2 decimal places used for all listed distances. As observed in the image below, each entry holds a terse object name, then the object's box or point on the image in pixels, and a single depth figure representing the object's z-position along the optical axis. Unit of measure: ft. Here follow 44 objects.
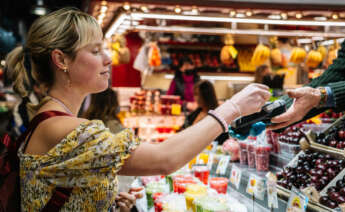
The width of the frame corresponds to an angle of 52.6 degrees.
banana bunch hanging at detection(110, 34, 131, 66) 18.78
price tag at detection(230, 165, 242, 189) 7.61
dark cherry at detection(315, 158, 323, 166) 6.67
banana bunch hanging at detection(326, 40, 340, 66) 15.21
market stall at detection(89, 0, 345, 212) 6.45
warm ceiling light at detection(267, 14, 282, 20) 11.30
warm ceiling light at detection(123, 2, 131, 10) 10.96
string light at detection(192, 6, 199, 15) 11.05
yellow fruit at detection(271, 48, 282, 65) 17.56
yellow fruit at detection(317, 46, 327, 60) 16.97
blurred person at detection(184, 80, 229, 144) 15.21
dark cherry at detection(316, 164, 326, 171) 6.41
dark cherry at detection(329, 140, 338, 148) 6.83
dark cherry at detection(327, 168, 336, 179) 6.17
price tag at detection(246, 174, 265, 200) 6.61
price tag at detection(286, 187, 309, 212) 5.09
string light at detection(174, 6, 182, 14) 11.07
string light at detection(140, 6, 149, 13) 11.51
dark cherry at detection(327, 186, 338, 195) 5.71
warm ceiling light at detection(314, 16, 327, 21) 11.03
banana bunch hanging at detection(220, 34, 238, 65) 15.92
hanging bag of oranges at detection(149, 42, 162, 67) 19.83
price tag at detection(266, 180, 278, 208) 5.96
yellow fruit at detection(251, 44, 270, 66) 16.43
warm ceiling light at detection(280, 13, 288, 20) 11.28
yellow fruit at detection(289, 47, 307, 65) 17.28
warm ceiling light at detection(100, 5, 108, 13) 12.61
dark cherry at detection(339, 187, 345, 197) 5.48
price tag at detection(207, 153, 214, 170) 9.32
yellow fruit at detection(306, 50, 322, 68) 16.75
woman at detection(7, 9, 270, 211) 3.99
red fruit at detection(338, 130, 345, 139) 6.85
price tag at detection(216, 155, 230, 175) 8.86
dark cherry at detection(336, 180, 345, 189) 5.75
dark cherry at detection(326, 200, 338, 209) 5.43
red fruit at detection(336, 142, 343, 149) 6.67
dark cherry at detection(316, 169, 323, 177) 6.35
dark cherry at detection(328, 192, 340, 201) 5.46
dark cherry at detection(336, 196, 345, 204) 5.37
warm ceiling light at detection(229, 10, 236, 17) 10.99
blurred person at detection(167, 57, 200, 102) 22.97
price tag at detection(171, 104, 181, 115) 18.91
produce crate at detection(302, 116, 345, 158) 6.69
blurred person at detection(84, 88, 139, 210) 12.58
